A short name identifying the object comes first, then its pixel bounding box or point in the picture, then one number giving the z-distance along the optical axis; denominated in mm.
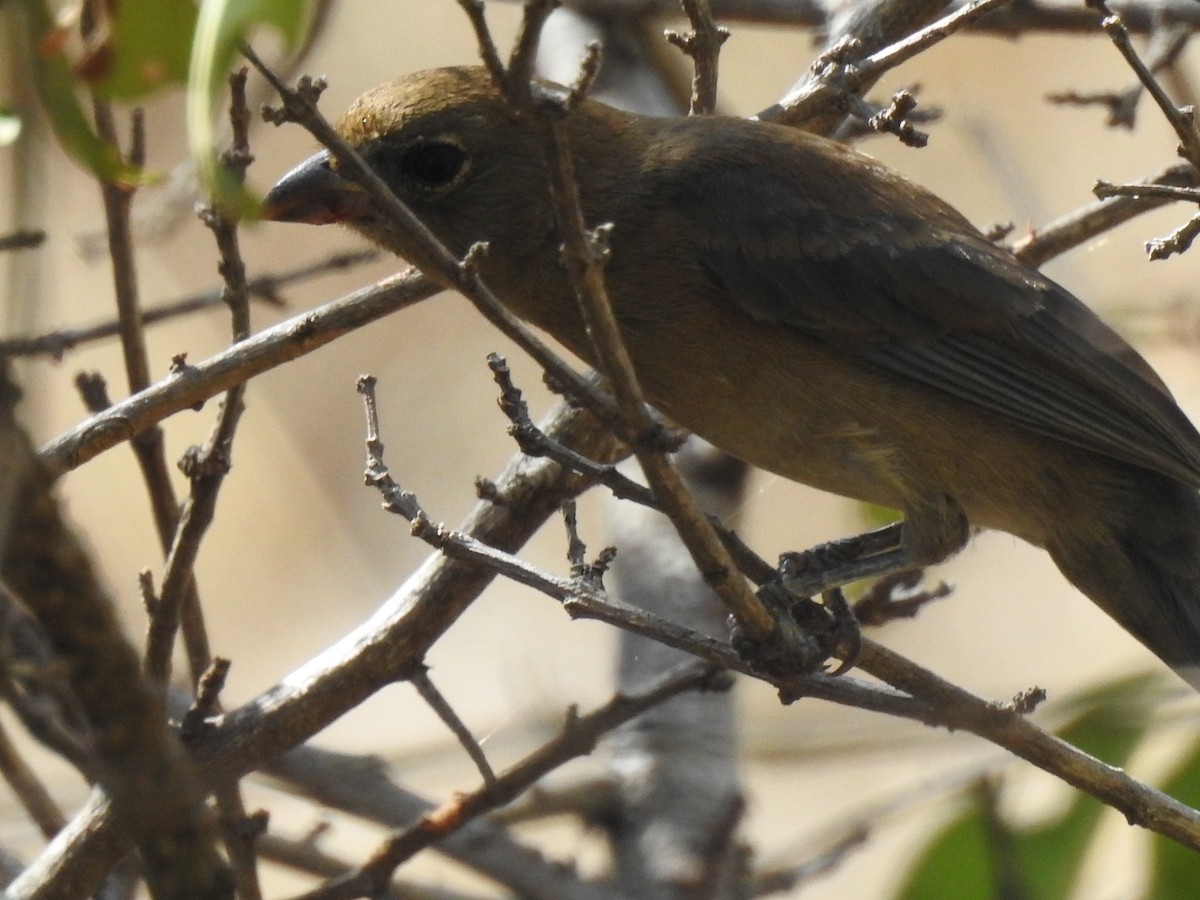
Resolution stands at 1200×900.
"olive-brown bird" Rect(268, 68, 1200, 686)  6578
